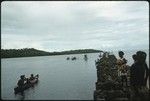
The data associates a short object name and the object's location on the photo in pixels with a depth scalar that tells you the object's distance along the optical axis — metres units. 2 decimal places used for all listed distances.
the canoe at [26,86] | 10.26
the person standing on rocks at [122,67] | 6.37
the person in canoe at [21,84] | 10.32
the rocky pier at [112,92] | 4.71
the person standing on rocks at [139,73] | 4.37
